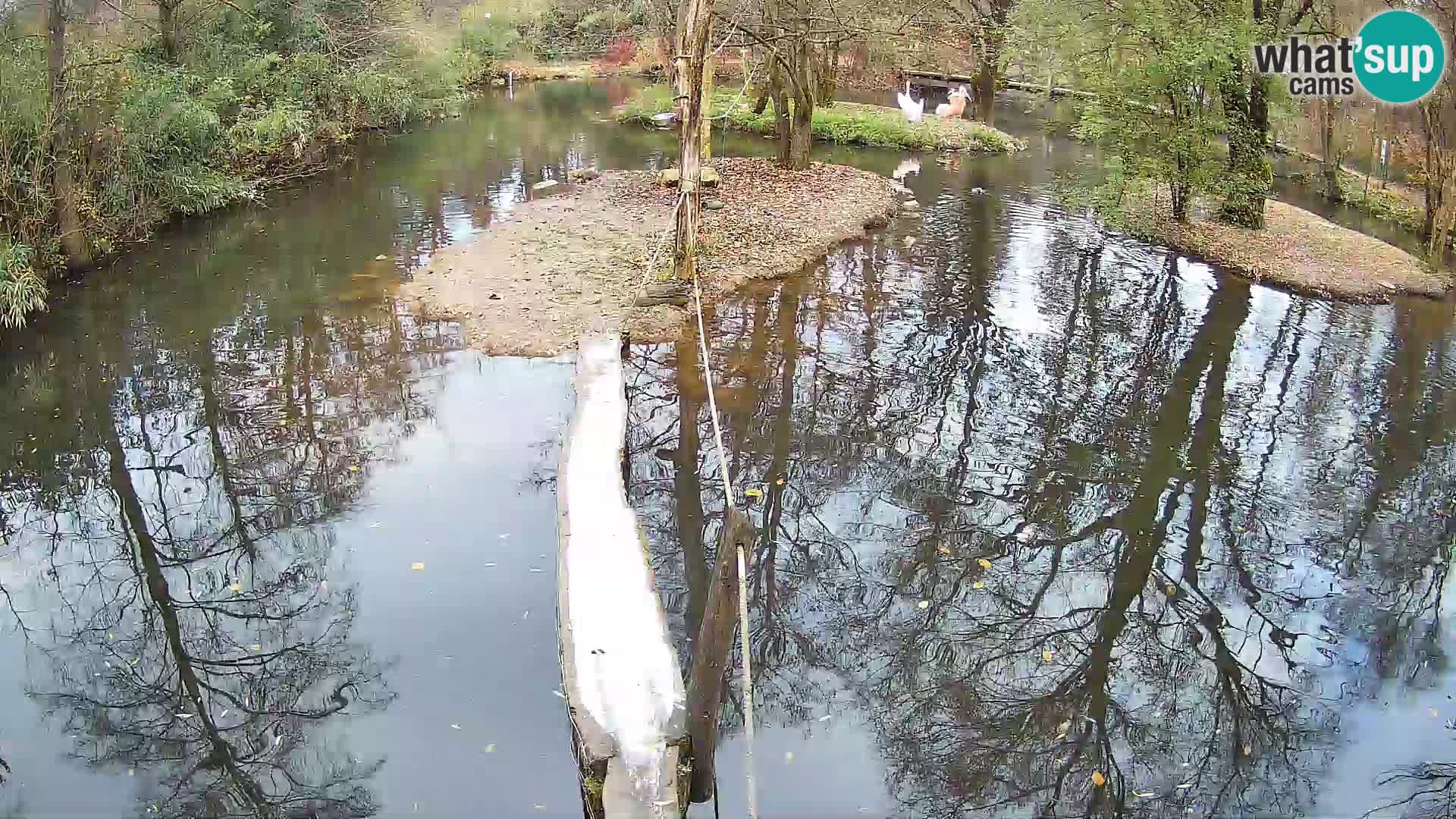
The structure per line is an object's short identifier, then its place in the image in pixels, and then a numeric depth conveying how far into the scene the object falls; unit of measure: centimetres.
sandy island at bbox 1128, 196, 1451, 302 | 1257
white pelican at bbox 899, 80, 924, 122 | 2266
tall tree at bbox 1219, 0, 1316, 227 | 1293
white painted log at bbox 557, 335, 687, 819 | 399
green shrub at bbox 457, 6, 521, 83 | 3250
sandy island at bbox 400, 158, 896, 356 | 1061
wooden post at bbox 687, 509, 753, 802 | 407
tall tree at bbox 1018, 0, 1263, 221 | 1288
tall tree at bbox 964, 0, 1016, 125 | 2322
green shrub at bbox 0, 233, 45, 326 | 988
